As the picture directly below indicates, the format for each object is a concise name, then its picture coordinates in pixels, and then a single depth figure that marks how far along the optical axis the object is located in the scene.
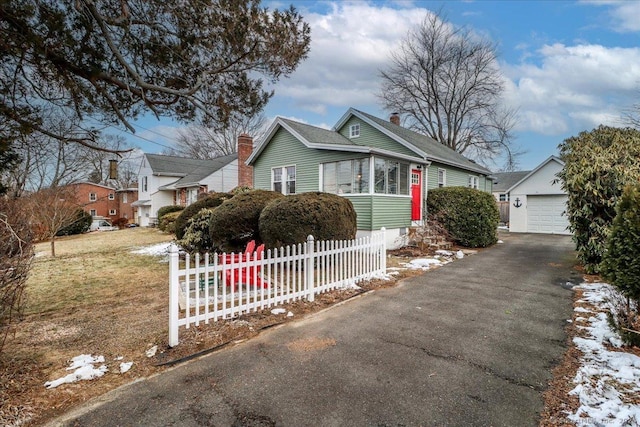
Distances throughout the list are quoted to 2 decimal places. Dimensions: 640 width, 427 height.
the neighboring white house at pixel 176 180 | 25.92
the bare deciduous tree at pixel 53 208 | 13.09
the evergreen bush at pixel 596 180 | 7.61
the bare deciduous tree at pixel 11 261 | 3.20
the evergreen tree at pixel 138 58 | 4.79
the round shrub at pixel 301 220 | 7.82
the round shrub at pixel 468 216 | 12.57
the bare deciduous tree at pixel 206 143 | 37.38
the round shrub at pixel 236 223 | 9.06
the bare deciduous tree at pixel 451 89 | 27.36
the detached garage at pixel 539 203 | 18.22
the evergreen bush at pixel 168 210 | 22.26
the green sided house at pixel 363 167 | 11.81
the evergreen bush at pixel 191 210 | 12.20
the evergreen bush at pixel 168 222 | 18.30
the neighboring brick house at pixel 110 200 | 39.84
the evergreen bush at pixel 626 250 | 3.91
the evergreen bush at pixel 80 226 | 22.95
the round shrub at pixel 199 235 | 10.82
